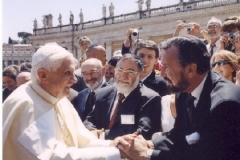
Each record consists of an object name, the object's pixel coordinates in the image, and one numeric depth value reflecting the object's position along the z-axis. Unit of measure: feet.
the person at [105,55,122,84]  23.70
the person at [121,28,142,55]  23.82
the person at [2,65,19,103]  25.34
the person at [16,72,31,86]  21.59
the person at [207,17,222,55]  22.49
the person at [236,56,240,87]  16.92
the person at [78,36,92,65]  30.68
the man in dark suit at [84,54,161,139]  15.07
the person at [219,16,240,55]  20.12
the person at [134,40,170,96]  18.51
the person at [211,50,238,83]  17.35
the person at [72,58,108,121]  18.69
